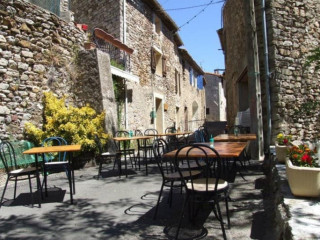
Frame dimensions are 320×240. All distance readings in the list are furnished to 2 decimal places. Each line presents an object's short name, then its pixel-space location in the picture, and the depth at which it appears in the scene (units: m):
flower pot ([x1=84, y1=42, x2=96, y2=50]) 8.27
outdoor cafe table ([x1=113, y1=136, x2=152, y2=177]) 5.44
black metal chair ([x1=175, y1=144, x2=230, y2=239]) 2.59
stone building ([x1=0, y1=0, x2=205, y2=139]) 6.12
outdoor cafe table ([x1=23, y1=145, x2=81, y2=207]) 3.69
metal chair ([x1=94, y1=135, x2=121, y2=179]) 5.54
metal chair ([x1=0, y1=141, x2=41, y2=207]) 3.75
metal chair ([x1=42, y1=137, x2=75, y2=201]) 4.15
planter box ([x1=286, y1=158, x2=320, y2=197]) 2.54
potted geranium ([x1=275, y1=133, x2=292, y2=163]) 4.15
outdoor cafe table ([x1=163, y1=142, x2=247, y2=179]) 2.94
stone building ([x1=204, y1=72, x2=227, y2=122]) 30.73
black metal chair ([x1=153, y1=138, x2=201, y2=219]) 3.08
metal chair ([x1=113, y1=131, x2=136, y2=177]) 8.01
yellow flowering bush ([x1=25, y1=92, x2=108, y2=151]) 6.43
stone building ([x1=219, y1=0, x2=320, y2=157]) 6.14
